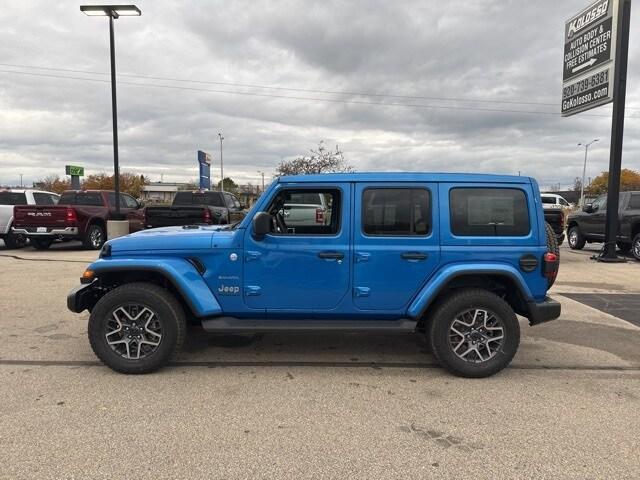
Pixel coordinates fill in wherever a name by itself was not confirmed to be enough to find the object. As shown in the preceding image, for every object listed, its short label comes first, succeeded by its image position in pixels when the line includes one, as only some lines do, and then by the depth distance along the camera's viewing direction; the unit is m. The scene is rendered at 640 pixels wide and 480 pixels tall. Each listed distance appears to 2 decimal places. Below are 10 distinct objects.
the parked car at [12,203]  13.85
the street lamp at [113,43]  14.66
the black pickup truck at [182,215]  13.00
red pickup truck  13.12
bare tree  40.50
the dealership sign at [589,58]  12.61
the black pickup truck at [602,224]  12.84
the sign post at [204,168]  37.44
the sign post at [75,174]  48.12
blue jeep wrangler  4.22
